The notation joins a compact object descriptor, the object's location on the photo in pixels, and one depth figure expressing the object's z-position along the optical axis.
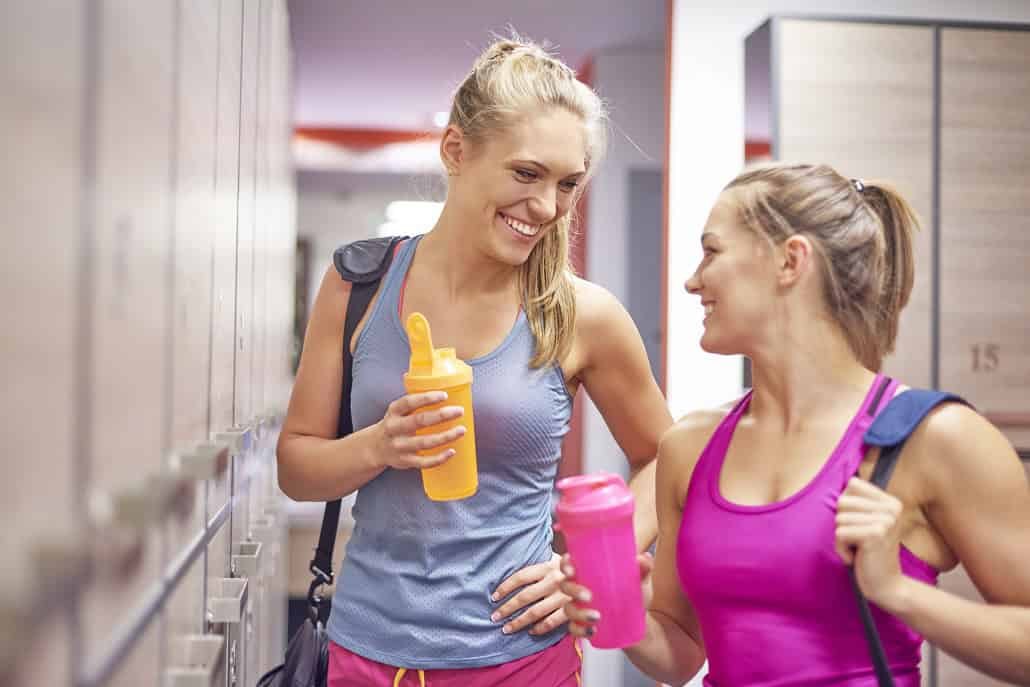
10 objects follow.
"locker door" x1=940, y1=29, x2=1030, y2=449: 3.10
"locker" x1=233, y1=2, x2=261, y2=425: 1.81
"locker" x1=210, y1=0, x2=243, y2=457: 1.45
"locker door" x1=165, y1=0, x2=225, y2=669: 1.08
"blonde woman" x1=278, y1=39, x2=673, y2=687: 1.32
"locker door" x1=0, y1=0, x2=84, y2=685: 0.54
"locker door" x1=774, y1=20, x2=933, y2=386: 3.04
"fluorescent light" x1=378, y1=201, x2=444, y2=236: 9.01
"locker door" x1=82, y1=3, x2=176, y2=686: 0.74
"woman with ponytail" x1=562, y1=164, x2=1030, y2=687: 1.08
